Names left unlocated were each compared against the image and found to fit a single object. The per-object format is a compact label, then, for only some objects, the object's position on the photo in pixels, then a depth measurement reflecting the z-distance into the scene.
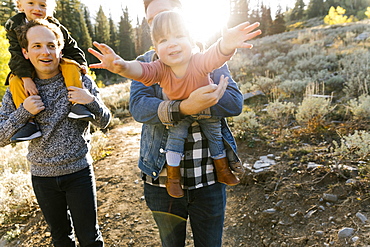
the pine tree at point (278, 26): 36.62
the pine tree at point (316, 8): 51.56
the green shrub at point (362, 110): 4.79
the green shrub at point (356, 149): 3.45
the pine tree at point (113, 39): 52.38
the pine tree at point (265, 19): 40.04
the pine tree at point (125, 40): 52.16
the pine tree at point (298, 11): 55.34
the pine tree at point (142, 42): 55.16
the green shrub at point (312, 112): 4.95
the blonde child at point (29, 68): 1.97
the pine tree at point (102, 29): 47.62
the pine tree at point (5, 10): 31.53
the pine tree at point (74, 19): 38.88
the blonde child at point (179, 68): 1.28
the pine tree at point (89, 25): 50.78
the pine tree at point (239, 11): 41.38
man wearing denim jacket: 1.57
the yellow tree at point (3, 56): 11.38
